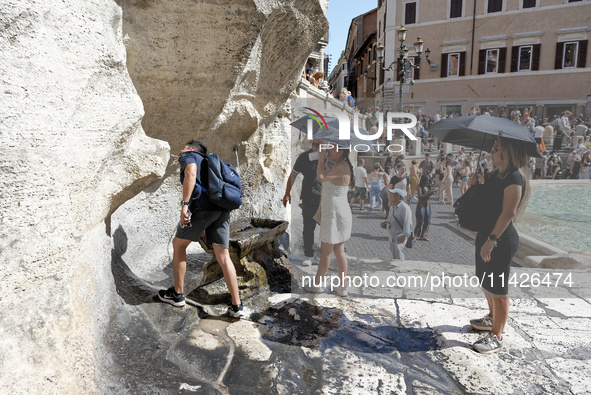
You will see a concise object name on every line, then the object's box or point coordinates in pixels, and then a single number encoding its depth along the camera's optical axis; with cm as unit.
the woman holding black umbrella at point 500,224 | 350
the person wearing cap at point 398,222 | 457
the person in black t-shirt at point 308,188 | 459
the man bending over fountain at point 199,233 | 354
